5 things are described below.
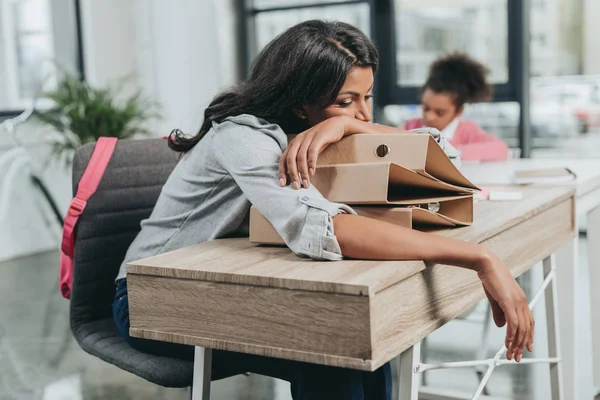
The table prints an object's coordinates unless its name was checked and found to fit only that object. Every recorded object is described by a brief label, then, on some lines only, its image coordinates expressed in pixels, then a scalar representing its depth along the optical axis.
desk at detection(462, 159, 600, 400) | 4.20
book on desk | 4.16
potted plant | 9.07
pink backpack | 3.76
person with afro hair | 6.18
